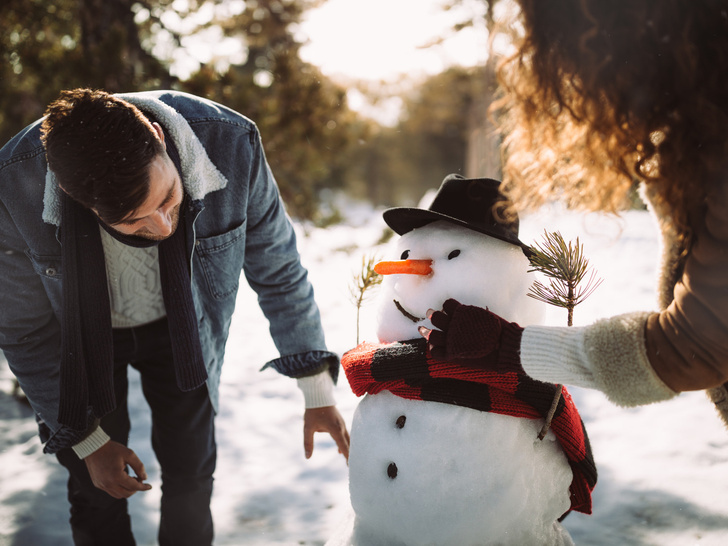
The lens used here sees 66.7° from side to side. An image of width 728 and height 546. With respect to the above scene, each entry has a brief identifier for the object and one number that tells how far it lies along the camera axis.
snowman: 1.42
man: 1.40
